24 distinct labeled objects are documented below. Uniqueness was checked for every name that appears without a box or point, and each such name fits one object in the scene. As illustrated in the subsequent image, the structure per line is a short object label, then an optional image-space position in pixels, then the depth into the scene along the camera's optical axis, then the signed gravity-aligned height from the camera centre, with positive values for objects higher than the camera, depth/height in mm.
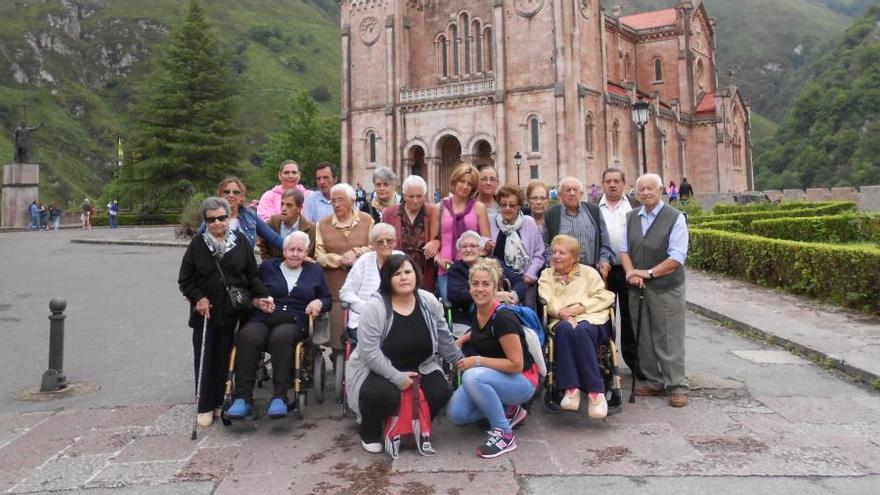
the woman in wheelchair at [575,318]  5133 -344
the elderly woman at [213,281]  5352 +17
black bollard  6469 -687
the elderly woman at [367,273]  5523 +64
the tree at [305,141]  58750 +13026
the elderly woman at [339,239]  6105 +397
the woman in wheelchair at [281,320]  5230 -324
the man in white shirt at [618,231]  6465 +459
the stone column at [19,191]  36969 +5495
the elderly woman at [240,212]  6004 +659
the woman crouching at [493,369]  4762 -686
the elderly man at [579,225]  6281 +516
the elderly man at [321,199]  7359 +944
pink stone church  34031 +10788
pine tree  40812 +10269
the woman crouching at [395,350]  4758 -533
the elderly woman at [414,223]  6184 +548
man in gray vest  5898 -72
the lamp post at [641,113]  18359 +4657
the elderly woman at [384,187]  6762 +988
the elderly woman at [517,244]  6074 +321
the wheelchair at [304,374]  5277 -797
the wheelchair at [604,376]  5320 -824
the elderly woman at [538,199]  6480 +790
